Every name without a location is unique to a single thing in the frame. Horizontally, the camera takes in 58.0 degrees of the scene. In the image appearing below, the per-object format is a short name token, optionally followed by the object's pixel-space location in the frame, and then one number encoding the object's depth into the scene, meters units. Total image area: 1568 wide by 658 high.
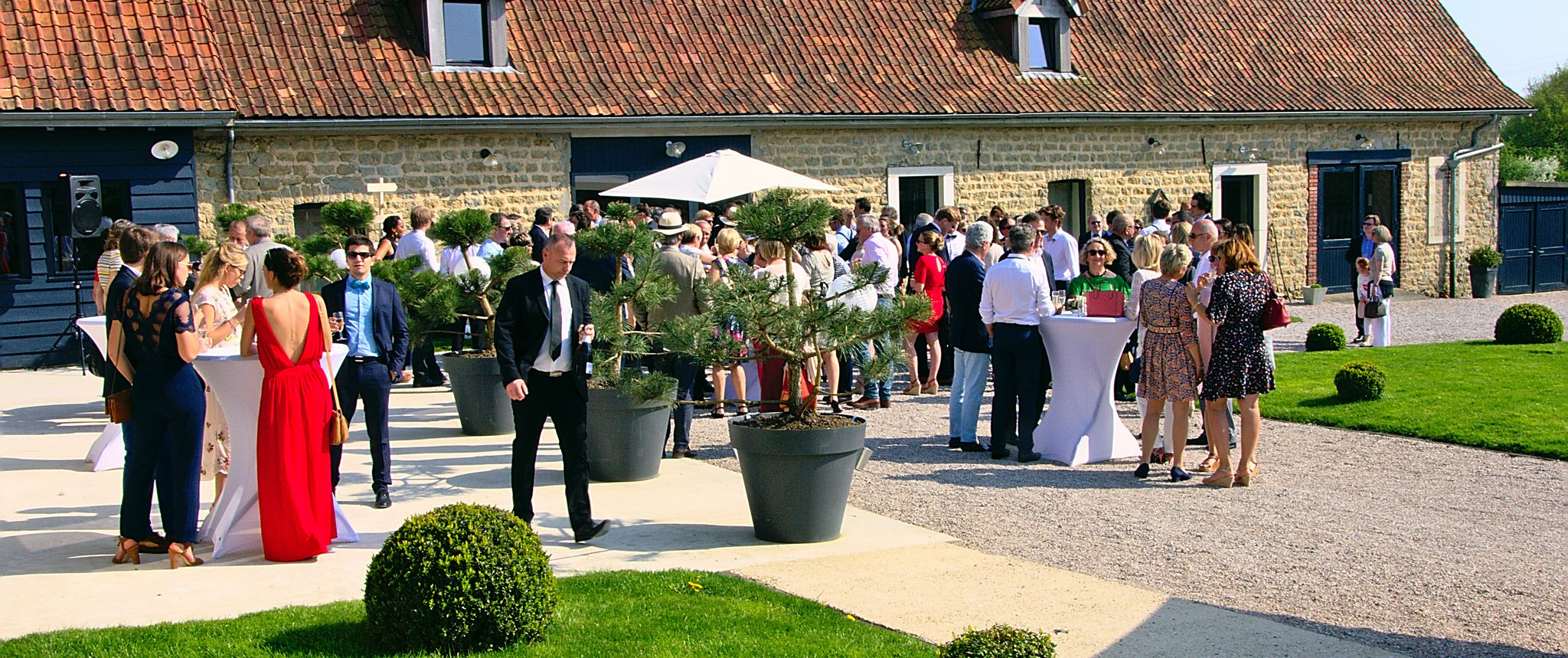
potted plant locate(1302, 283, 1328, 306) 24.03
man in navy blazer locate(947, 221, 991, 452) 9.77
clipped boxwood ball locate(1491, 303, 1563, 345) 15.83
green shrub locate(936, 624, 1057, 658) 4.06
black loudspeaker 15.48
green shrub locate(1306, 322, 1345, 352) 15.91
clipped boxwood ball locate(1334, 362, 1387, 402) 11.77
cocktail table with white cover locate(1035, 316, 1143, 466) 9.40
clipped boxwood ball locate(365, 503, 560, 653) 5.27
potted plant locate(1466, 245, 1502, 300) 25.48
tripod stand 15.78
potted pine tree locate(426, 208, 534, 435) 9.88
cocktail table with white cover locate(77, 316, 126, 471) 9.49
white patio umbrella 13.10
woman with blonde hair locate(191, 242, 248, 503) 7.30
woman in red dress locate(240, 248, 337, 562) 6.77
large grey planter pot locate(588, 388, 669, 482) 8.85
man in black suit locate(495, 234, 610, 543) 7.16
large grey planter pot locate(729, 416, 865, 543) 7.09
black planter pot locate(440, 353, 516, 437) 10.66
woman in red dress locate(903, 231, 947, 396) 12.44
